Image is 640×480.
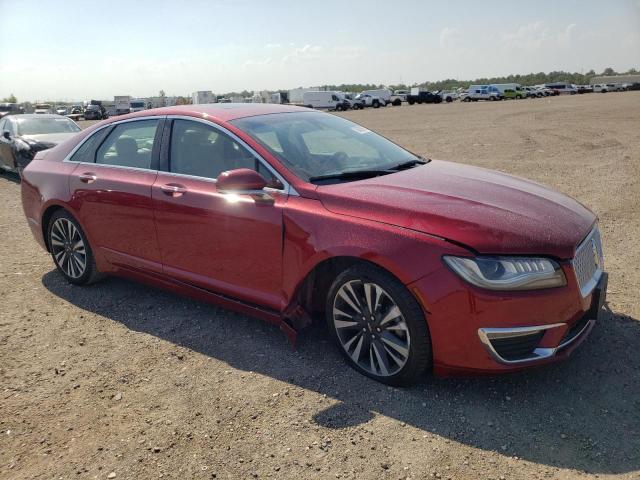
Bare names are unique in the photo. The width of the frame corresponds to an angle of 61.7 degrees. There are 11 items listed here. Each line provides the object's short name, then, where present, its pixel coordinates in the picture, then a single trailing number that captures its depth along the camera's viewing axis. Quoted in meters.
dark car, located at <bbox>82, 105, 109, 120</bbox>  52.91
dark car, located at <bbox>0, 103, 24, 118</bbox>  45.51
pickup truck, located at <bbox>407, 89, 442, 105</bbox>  62.41
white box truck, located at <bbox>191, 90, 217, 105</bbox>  57.66
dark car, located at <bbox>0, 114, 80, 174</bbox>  11.03
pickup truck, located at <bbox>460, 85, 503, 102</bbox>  64.75
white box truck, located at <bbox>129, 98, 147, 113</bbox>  62.12
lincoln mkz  2.88
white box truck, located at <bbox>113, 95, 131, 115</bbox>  57.22
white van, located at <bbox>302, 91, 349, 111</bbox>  53.59
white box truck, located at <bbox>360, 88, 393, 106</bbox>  60.59
